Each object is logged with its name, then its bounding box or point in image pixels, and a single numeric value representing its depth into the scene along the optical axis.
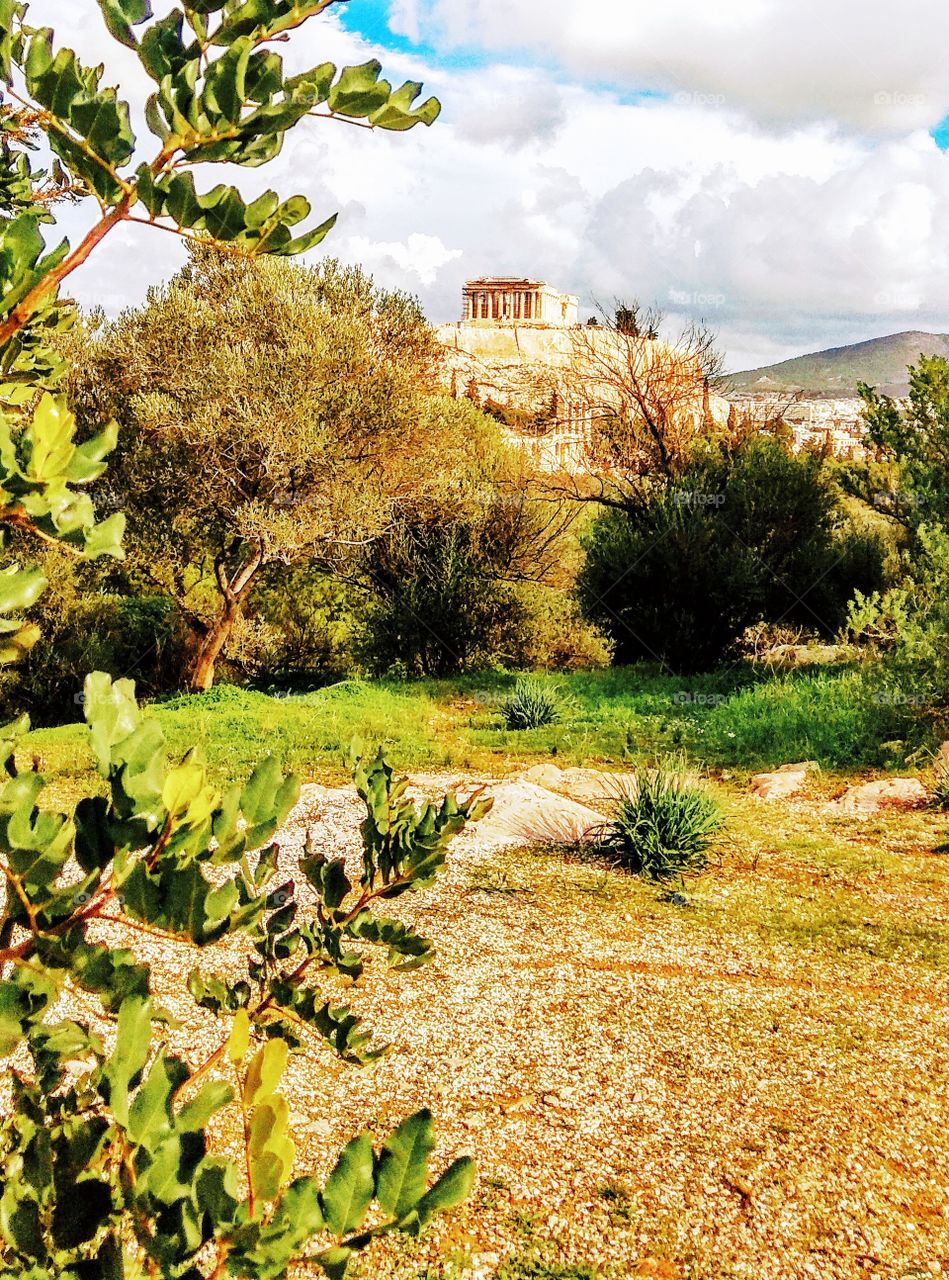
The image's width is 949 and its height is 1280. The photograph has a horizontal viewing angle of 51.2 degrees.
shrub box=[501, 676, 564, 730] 11.22
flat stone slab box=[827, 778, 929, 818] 7.83
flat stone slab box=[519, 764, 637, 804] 7.90
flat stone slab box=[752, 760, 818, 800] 8.27
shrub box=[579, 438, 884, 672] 14.23
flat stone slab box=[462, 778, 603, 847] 6.95
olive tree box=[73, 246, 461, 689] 12.80
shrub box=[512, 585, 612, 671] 16.62
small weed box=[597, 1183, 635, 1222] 3.04
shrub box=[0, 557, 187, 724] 15.67
